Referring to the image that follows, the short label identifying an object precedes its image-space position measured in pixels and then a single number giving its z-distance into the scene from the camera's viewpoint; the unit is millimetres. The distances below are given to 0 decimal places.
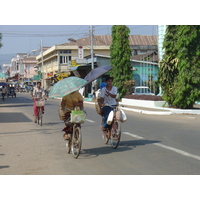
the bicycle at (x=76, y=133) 8739
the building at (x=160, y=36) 37081
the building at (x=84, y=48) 71138
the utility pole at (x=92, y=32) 45575
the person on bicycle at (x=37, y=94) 17072
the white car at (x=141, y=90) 40116
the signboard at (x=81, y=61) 48344
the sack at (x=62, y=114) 9398
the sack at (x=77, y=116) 8906
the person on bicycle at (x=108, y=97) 10398
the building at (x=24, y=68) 127438
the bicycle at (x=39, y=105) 16750
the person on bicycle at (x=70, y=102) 9336
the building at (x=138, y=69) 45094
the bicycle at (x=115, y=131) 9922
